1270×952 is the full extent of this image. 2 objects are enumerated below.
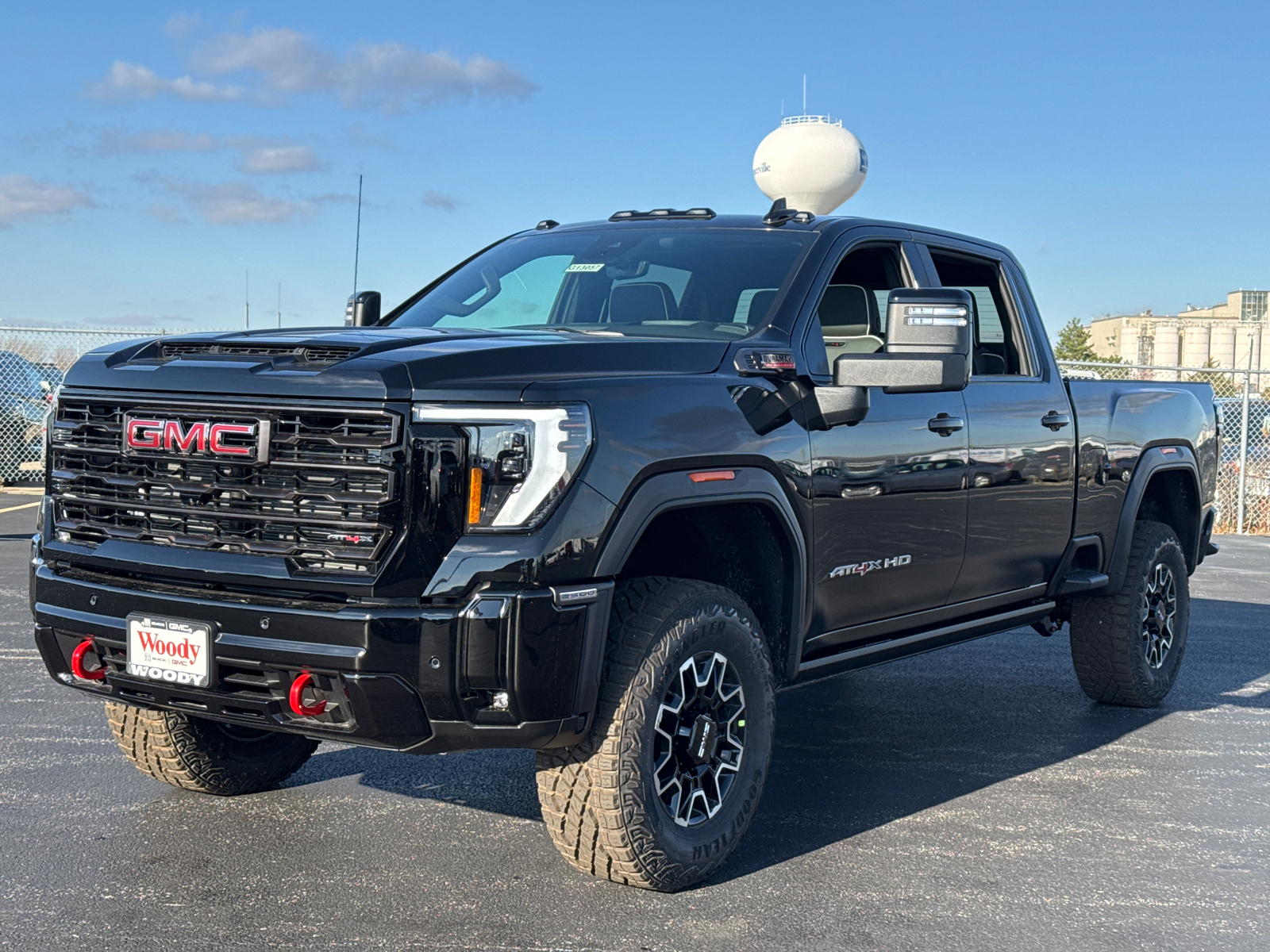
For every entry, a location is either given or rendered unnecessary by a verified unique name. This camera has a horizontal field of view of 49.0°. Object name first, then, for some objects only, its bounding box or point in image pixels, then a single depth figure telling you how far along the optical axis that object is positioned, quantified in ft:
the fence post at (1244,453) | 53.01
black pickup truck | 11.57
